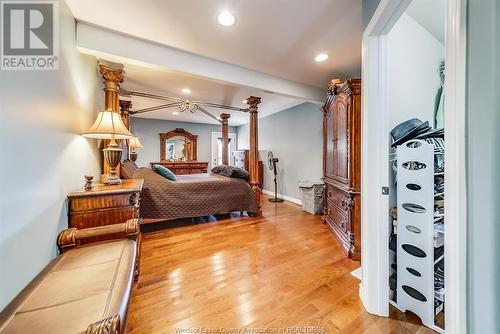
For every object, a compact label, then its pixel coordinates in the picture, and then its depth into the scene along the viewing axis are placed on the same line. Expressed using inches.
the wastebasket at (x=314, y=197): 146.8
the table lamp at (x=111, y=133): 66.7
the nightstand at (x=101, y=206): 56.3
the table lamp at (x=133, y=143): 154.8
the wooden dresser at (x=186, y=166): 241.7
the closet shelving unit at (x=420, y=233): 50.1
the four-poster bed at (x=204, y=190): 114.4
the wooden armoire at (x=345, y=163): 84.7
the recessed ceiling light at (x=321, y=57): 95.2
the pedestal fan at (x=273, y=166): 195.0
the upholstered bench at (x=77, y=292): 25.9
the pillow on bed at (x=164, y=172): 124.9
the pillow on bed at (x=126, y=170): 109.9
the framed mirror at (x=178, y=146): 252.2
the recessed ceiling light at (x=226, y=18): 66.5
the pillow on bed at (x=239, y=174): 142.0
